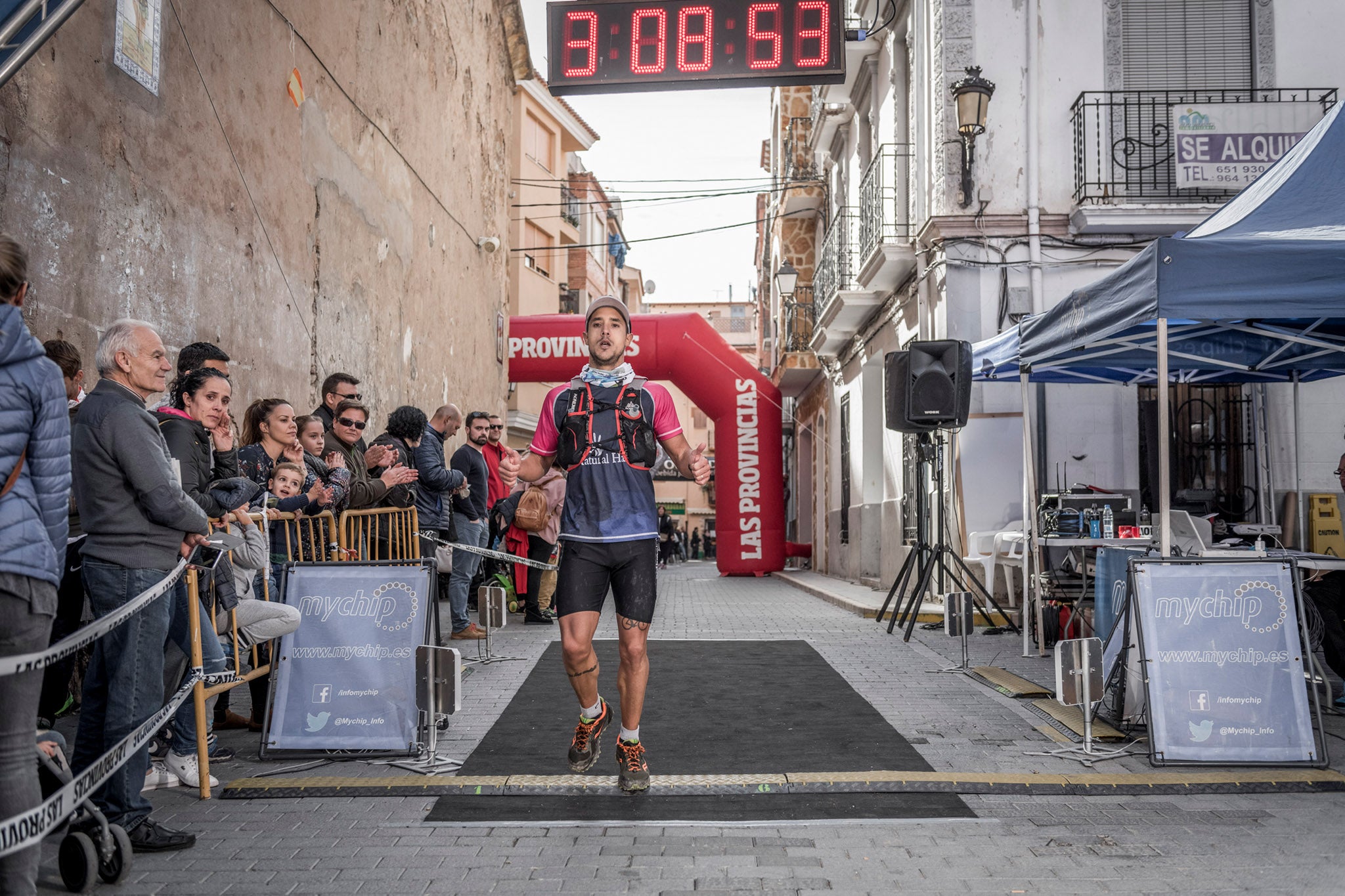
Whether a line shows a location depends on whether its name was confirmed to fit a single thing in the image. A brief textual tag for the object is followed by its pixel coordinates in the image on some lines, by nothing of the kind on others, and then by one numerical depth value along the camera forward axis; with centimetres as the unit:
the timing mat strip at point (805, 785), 485
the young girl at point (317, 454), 718
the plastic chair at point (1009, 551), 1095
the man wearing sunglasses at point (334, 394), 821
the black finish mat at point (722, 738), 463
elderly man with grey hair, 394
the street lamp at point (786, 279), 2241
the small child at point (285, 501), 607
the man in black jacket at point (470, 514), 1010
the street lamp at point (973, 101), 1206
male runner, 493
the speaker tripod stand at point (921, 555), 1058
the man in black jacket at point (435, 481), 941
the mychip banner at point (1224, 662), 527
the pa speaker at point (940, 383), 1045
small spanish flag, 1043
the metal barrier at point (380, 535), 714
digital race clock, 988
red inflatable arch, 2022
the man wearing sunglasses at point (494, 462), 1125
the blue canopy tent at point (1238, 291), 594
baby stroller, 359
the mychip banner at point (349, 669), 536
